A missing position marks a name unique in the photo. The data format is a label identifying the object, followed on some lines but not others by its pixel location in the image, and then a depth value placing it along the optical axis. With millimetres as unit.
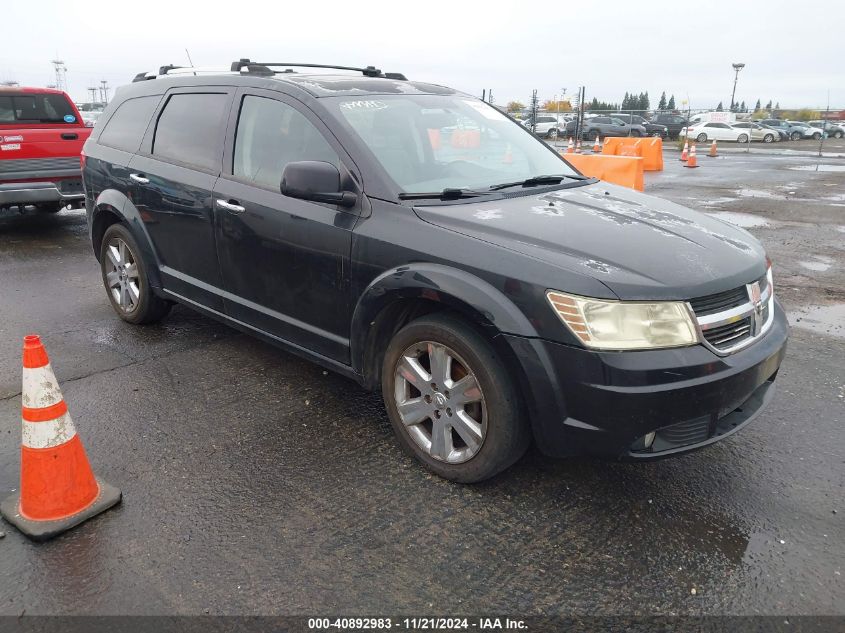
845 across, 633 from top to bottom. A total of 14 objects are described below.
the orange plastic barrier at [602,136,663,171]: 19359
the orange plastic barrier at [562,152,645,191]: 10945
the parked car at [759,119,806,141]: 42562
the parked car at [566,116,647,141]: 37406
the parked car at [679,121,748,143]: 39344
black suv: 2678
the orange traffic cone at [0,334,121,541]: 2834
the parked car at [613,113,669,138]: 40594
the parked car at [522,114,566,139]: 41906
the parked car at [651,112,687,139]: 42094
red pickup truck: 8398
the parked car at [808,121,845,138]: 45531
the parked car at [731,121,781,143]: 39812
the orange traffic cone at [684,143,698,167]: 20569
